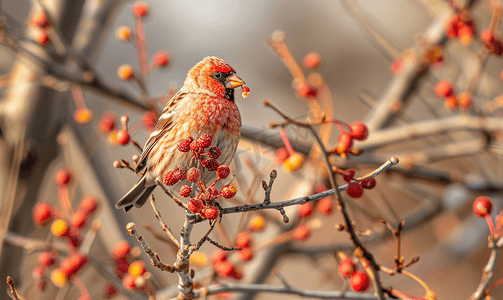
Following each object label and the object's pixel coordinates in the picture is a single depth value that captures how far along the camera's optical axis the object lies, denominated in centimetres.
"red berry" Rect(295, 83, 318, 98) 795
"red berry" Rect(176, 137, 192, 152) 374
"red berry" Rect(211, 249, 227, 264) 714
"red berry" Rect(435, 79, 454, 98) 833
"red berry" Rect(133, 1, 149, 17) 743
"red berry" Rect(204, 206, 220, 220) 353
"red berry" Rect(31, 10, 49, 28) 749
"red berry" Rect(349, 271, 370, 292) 490
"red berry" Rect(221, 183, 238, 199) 359
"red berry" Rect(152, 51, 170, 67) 821
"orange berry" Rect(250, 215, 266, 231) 787
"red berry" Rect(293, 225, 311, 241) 797
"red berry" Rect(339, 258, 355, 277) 515
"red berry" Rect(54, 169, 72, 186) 747
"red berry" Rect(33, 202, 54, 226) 694
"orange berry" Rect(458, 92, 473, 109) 779
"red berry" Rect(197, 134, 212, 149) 365
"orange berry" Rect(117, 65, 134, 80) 682
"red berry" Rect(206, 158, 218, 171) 364
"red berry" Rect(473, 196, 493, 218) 477
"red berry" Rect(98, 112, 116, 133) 768
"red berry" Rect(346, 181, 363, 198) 434
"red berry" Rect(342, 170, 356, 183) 444
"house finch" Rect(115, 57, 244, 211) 494
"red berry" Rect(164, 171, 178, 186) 366
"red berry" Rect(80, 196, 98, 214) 718
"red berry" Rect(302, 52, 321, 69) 866
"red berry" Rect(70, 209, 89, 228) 690
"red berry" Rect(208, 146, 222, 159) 366
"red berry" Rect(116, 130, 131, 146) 526
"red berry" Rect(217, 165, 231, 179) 368
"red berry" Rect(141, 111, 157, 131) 746
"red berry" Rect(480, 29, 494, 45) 716
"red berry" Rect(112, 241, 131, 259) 661
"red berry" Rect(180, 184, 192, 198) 361
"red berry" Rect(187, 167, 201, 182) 351
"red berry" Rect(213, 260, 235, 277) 704
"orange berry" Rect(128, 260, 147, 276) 575
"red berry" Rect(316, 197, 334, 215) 809
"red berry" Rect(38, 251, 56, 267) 690
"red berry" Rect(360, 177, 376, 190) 421
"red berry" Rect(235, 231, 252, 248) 759
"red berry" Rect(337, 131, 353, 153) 509
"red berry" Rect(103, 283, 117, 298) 700
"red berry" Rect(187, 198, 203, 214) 344
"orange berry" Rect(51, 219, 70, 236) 631
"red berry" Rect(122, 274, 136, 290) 587
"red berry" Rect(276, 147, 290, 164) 731
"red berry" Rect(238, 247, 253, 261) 768
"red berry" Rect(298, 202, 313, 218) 757
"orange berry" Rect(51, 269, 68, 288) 638
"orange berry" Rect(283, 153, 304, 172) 570
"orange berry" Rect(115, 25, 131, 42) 716
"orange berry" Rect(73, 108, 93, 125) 797
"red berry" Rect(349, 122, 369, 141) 529
